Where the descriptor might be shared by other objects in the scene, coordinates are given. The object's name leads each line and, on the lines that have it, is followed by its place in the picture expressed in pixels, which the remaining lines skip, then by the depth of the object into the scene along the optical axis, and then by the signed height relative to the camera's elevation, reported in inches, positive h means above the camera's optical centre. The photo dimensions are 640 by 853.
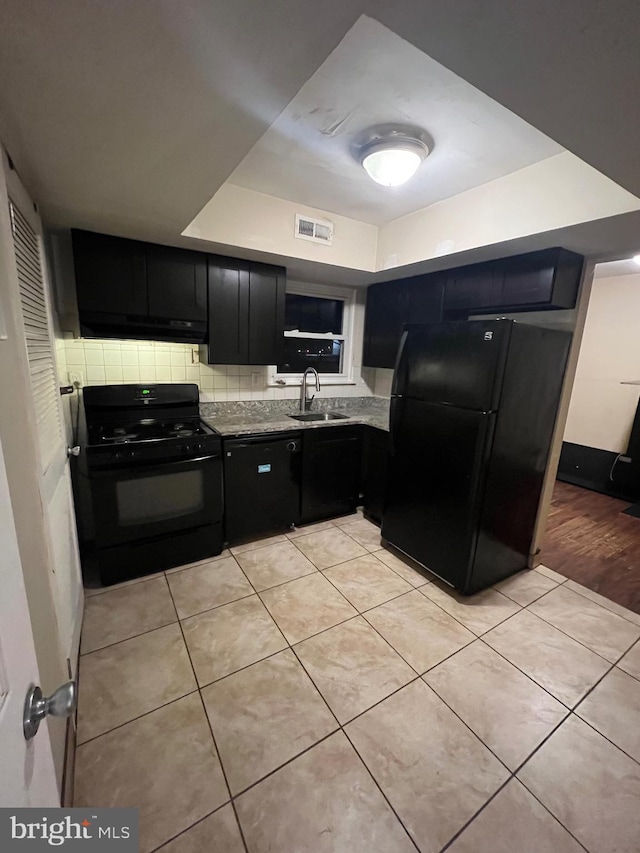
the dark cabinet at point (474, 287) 93.6 +19.1
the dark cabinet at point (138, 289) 83.9 +13.0
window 130.8 +6.5
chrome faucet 130.7 -16.3
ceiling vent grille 97.1 +33.2
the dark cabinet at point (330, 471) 114.4 -40.9
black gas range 82.9 -34.7
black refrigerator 77.9 -20.4
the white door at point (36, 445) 37.7 -13.9
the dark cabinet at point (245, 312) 99.3 +9.9
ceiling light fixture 63.7 +37.0
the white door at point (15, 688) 18.0 -20.2
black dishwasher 101.1 -41.0
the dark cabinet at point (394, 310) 111.2 +14.6
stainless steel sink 127.5 -25.2
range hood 87.0 +3.3
